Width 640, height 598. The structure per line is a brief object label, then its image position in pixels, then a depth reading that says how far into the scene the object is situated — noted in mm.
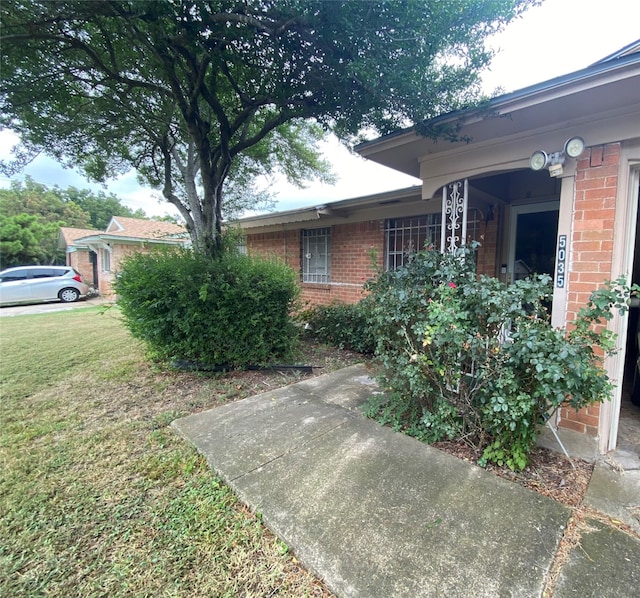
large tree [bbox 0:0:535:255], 3190
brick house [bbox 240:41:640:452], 2447
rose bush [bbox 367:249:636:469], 2104
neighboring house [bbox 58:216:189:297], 15500
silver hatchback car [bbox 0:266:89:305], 13688
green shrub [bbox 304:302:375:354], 5691
